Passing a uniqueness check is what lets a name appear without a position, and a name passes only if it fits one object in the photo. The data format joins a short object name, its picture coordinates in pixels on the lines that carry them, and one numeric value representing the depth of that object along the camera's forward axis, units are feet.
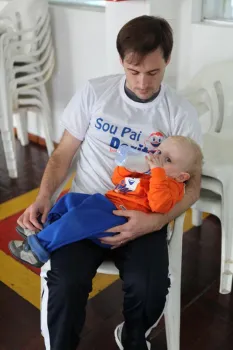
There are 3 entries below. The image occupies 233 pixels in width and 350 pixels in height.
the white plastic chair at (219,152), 5.58
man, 4.17
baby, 4.18
